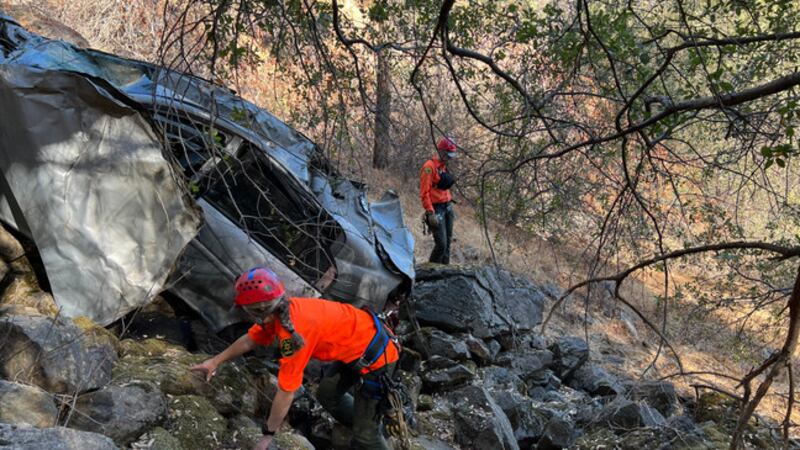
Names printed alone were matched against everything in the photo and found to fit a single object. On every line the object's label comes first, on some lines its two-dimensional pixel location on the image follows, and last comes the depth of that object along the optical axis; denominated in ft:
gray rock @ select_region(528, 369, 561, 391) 27.48
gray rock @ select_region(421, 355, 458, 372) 22.97
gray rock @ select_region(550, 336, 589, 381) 29.35
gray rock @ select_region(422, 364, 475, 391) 21.79
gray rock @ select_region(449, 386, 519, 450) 18.39
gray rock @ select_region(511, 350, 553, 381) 27.35
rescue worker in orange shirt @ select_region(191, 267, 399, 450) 12.11
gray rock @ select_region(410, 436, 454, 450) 16.70
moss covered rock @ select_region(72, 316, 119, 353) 12.96
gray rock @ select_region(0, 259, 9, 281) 14.65
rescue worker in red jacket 26.78
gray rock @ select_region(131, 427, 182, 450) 11.38
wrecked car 14.73
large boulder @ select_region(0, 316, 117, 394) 11.34
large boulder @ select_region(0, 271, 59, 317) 14.42
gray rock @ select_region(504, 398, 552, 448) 21.30
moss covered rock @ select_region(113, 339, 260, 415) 13.10
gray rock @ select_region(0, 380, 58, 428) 9.53
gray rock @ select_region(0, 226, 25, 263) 14.98
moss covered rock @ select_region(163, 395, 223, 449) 12.23
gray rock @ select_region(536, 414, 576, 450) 20.20
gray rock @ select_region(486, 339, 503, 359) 26.71
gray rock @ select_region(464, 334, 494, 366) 25.34
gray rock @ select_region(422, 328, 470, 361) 24.02
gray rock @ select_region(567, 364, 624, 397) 28.14
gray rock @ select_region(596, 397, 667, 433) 20.01
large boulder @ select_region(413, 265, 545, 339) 26.35
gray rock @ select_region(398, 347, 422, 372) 21.98
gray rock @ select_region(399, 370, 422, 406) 19.91
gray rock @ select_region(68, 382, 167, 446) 10.94
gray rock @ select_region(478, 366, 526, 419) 22.02
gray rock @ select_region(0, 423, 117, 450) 8.18
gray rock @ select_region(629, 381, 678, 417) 24.02
